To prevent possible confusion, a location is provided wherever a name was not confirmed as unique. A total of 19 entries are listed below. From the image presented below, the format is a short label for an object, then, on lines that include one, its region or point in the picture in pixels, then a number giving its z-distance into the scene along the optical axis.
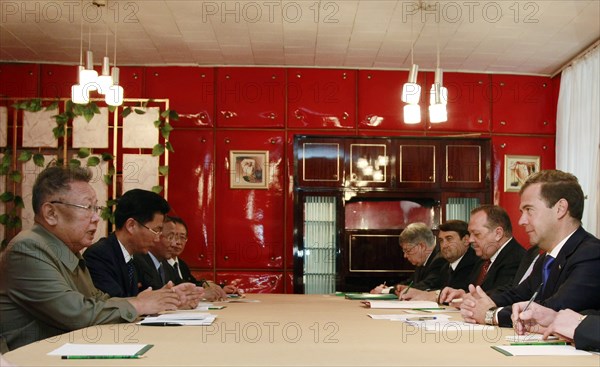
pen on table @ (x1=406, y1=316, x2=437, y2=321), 3.39
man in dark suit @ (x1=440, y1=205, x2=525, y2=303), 4.68
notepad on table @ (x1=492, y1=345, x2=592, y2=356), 2.26
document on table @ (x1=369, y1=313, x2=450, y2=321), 3.48
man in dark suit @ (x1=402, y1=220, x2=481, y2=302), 5.53
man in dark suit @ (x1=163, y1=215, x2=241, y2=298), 5.76
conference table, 2.14
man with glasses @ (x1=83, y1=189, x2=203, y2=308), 4.03
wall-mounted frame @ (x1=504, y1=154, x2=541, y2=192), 8.20
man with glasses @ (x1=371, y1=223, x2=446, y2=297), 6.33
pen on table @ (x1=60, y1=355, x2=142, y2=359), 2.14
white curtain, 7.01
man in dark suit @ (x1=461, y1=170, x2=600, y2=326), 2.93
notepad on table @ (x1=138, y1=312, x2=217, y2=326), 3.09
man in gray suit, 2.88
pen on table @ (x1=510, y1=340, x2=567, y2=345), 2.47
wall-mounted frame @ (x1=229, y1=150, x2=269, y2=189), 8.05
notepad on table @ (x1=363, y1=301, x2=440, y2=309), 4.31
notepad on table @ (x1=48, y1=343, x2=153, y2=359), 2.15
